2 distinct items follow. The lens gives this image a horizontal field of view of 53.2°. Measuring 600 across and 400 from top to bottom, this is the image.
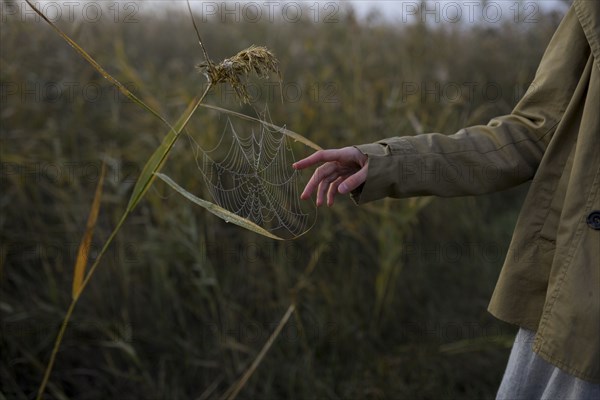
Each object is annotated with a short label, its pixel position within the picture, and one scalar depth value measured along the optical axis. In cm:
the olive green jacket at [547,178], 118
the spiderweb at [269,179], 186
